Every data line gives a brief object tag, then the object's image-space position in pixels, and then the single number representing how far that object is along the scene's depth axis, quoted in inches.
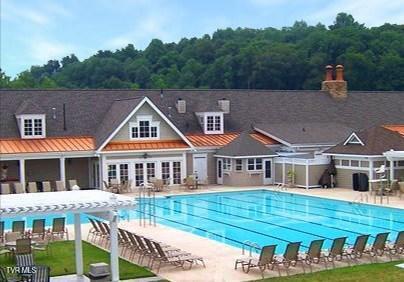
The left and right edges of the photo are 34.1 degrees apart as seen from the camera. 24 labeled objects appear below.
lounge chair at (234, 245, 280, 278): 621.3
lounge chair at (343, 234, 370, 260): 676.1
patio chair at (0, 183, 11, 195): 1274.6
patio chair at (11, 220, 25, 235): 826.8
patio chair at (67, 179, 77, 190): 1363.2
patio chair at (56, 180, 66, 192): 1326.3
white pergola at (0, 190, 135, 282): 542.5
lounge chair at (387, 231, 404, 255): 699.4
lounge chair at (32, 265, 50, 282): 535.8
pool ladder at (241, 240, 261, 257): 712.4
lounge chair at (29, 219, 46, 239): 817.9
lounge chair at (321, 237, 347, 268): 660.1
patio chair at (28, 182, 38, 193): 1291.8
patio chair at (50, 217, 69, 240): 829.8
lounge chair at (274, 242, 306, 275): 634.8
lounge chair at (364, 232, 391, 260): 685.9
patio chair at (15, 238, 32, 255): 674.2
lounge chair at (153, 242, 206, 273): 655.8
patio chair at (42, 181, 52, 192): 1316.4
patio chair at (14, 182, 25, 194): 1286.9
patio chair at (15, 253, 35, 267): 630.5
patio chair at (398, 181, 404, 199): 1195.7
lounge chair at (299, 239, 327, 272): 644.7
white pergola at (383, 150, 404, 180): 1258.1
